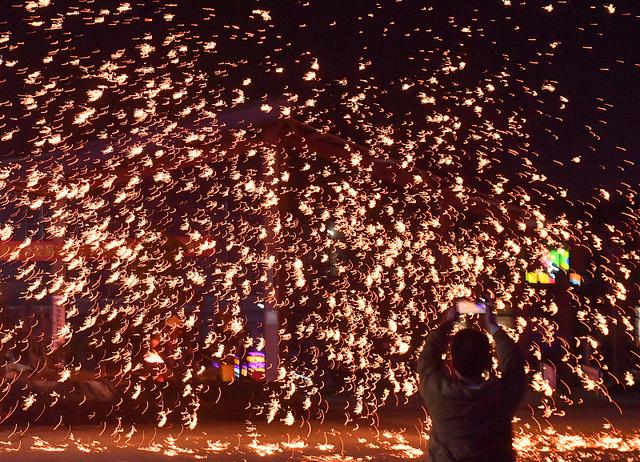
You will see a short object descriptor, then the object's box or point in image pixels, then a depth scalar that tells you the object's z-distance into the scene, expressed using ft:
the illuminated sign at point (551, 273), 88.63
